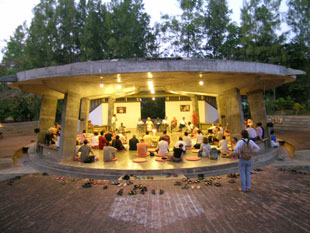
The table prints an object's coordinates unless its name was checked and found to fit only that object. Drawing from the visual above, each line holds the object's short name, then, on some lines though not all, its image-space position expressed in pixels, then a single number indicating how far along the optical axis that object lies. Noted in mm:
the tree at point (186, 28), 32156
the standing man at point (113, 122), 17936
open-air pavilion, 7582
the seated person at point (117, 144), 10867
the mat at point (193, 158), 8492
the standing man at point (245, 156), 5461
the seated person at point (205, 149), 8859
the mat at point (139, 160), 8338
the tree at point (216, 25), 31266
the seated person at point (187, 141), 10906
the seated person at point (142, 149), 9391
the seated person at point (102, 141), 11570
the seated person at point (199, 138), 10974
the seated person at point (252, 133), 9602
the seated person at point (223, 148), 9042
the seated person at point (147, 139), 11122
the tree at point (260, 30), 27188
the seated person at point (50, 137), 11412
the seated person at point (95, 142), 11922
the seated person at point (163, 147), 9281
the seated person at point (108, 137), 11602
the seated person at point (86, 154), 8398
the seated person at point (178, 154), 8117
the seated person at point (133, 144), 10922
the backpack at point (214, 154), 8422
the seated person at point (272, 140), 11386
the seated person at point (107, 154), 8484
